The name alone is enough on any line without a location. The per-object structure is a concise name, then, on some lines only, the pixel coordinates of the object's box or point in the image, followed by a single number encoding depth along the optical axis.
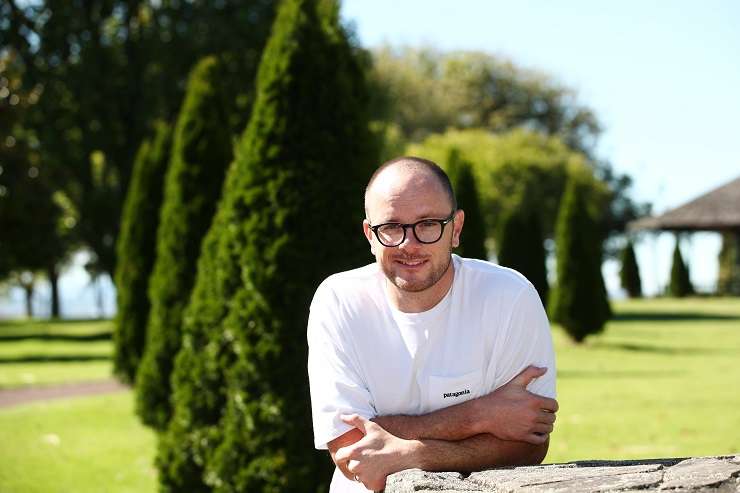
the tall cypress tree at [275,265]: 6.28
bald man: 3.41
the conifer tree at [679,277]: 45.59
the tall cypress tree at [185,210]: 11.55
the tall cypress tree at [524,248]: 27.47
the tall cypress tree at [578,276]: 22.83
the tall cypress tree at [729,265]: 48.25
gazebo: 45.81
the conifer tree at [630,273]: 45.53
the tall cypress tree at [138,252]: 16.67
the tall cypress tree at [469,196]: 20.02
